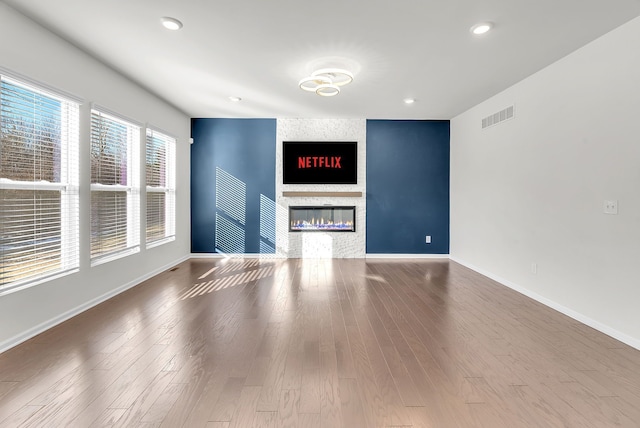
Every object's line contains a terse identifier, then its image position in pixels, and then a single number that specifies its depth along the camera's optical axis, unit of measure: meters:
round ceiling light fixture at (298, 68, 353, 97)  3.60
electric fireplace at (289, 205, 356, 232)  6.21
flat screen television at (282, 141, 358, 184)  6.10
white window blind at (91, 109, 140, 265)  3.52
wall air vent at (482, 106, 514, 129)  4.23
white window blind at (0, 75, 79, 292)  2.53
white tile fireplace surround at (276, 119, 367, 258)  6.10
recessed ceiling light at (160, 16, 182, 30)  2.67
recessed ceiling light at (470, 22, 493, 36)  2.71
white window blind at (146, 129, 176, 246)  4.73
